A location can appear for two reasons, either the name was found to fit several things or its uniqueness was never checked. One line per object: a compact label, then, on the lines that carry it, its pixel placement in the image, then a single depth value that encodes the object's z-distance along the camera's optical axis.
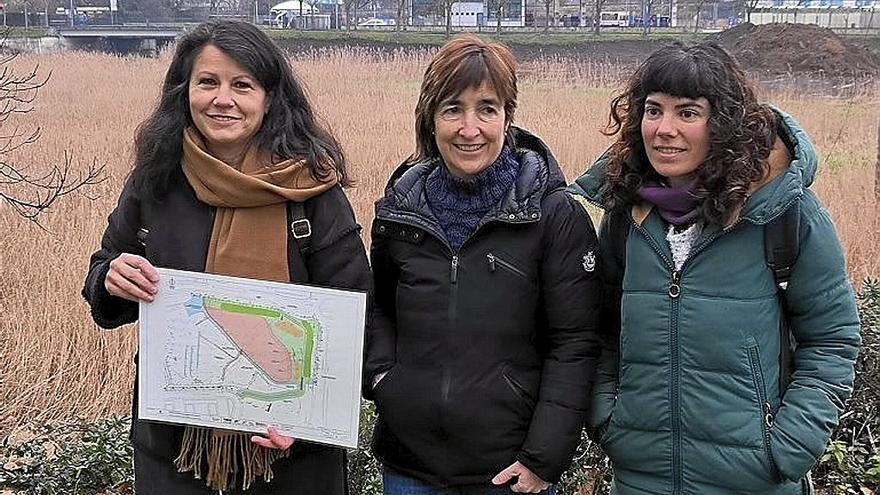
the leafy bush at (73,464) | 3.65
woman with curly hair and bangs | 2.12
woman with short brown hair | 2.22
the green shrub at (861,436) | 3.65
